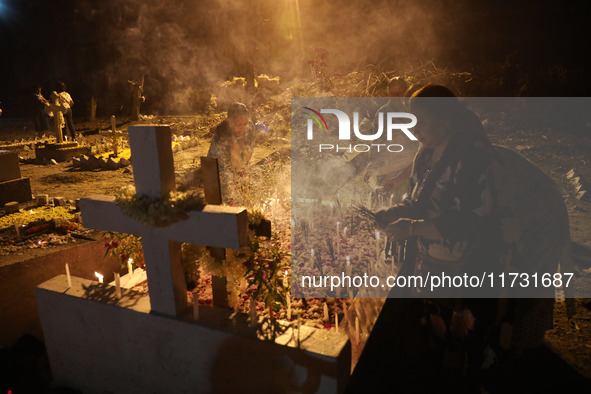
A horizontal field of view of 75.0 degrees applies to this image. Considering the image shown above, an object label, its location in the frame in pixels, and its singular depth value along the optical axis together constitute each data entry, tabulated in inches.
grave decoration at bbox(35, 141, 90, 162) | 510.9
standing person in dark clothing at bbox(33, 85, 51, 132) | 735.1
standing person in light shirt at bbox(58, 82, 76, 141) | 577.9
